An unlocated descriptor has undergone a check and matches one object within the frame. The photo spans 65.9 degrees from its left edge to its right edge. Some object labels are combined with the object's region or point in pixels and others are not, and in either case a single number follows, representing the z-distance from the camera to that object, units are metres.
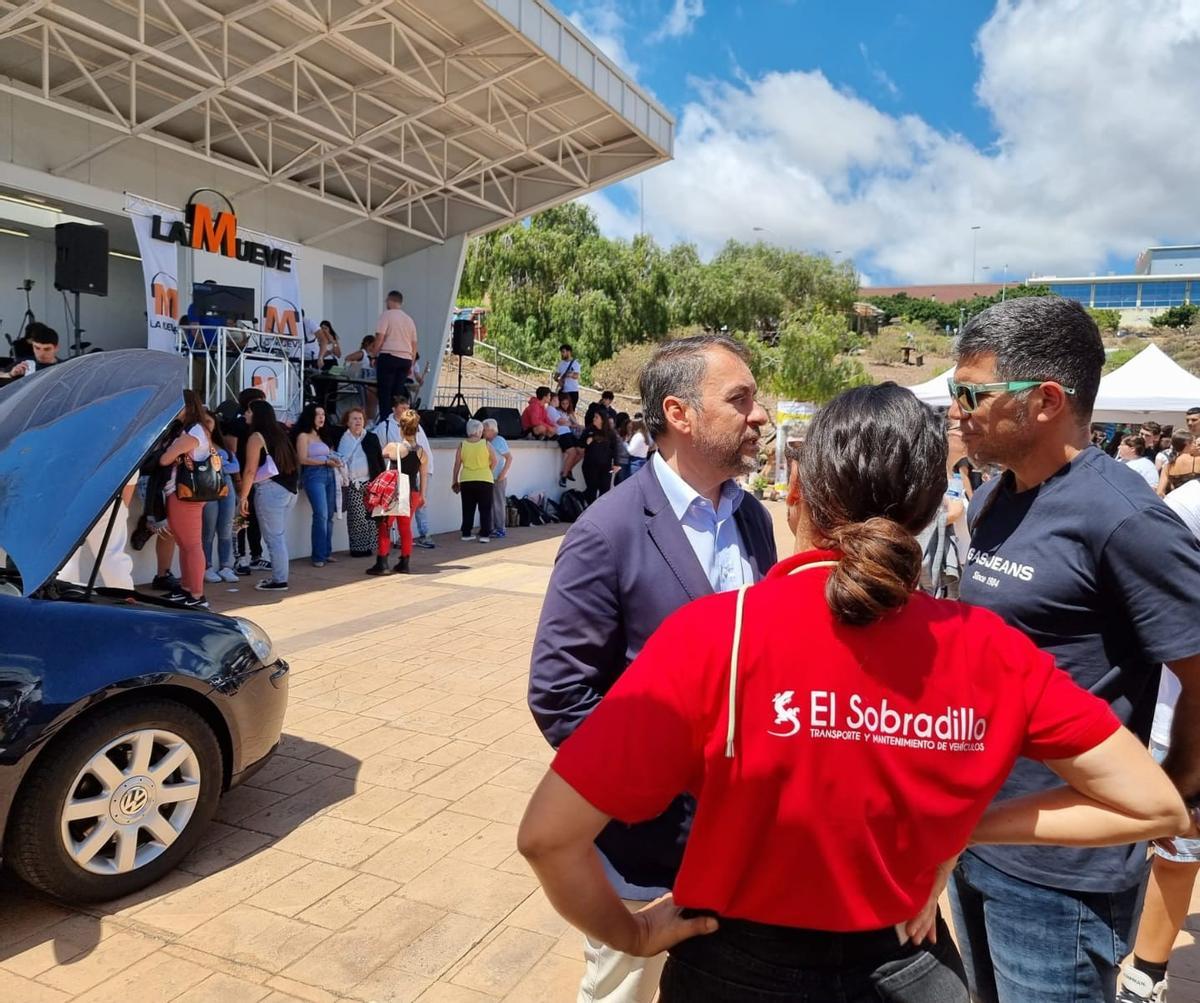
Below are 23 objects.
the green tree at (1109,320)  71.51
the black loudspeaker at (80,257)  12.02
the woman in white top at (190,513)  7.41
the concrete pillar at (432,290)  19.31
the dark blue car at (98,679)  3.07
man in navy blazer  1.99
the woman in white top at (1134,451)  10.82
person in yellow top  12.59
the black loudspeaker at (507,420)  16.45
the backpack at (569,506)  16.64
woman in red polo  1.21
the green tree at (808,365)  35.78
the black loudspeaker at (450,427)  15.32
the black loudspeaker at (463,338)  19.56
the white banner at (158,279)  12.70
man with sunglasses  1.79
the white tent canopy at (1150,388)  14.55
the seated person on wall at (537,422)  17.22
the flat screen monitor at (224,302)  12.99
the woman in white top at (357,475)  10.70
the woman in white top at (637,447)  17.28
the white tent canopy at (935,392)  16.53
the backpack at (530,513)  15.76
